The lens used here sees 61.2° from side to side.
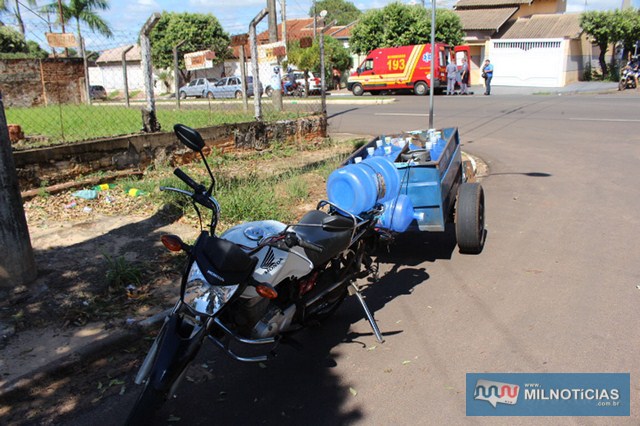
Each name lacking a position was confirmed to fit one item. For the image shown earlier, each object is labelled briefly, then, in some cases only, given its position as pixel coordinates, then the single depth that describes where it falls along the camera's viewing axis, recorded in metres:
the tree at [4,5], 22.43
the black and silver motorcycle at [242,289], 2.81
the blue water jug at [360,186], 4.55
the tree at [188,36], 39.31
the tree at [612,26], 32.81
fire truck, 27.59
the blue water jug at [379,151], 5.85
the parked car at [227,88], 31.60
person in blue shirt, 26.73
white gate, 32.69
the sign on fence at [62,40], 11.98
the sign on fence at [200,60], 13.64
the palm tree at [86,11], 29.66
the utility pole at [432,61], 9.09
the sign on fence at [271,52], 12.00
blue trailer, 5.03
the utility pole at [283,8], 22.90
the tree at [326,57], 30.12
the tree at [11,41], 32.72
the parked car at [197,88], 33.69
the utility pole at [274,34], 13.58
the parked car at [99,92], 24.46
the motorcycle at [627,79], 27.03
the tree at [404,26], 33.75
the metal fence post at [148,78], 8.30
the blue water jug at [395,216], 4.77
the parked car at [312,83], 32.97
